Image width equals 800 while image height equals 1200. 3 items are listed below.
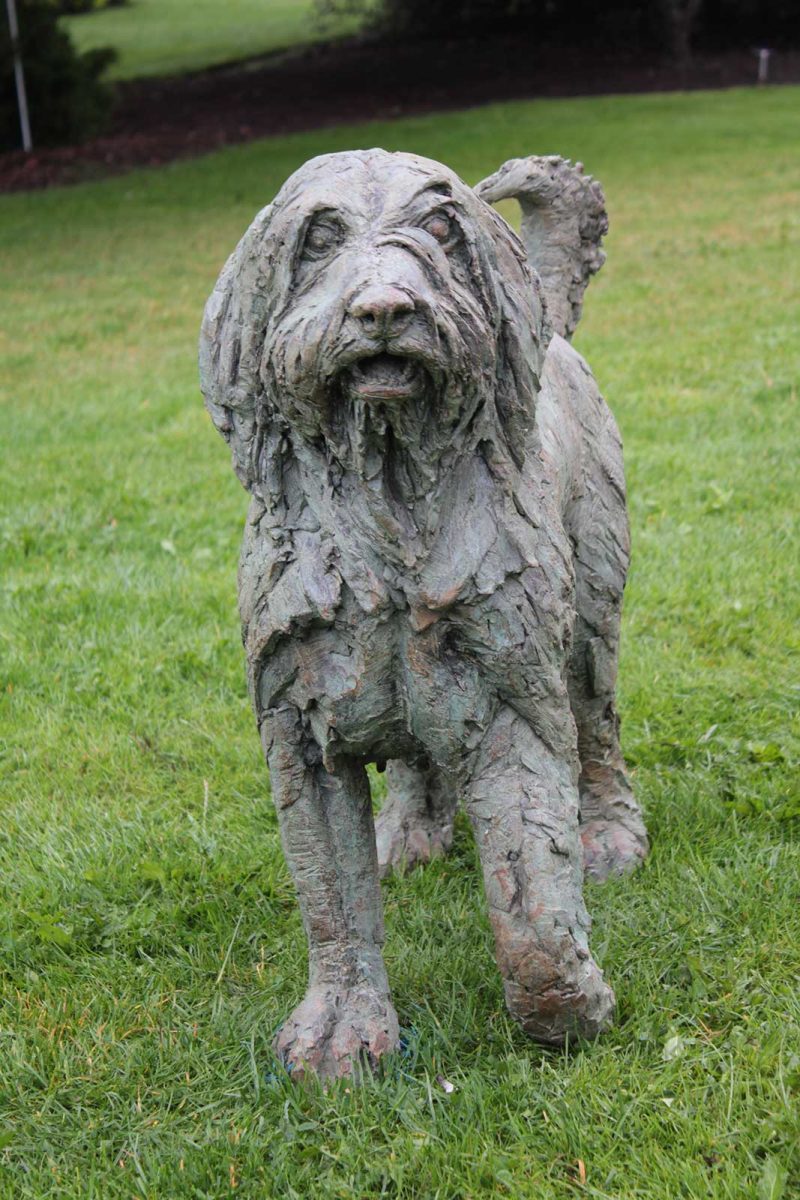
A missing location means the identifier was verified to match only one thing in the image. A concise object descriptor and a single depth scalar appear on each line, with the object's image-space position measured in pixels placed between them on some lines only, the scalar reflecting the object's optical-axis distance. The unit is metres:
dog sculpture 2.47
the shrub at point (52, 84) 20.31
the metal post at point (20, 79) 19.59
